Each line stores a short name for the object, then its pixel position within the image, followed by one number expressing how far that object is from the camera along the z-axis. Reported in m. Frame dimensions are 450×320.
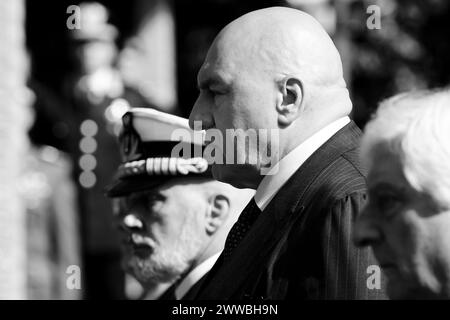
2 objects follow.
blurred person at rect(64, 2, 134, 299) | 20.22
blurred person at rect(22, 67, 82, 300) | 20.37
